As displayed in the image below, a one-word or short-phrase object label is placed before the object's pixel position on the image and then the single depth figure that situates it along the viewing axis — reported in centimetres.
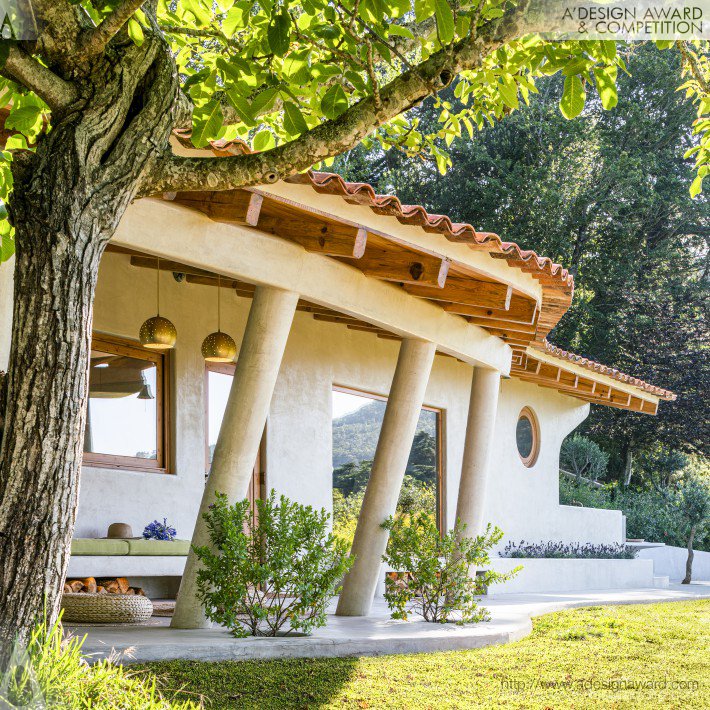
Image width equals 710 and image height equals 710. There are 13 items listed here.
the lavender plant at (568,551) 1489
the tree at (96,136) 341
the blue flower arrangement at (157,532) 932
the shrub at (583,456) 2456
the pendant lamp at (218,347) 945
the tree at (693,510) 1834
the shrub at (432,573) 853
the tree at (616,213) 2639
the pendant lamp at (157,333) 894
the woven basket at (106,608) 739
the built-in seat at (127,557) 840
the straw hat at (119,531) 899
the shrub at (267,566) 648
